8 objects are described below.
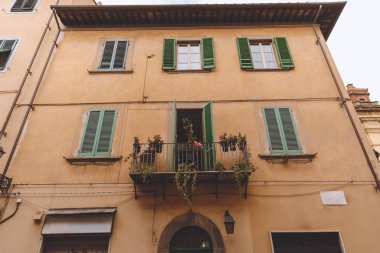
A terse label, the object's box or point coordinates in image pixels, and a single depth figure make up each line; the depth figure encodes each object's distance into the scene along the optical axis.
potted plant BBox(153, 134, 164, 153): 7.46
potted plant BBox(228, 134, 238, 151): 7.42
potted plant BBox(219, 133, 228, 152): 7.45
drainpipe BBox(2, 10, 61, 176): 7.88
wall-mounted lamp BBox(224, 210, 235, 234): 6.56
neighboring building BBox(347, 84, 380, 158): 17.83
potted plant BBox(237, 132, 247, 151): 7.35
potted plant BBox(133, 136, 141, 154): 7.33
